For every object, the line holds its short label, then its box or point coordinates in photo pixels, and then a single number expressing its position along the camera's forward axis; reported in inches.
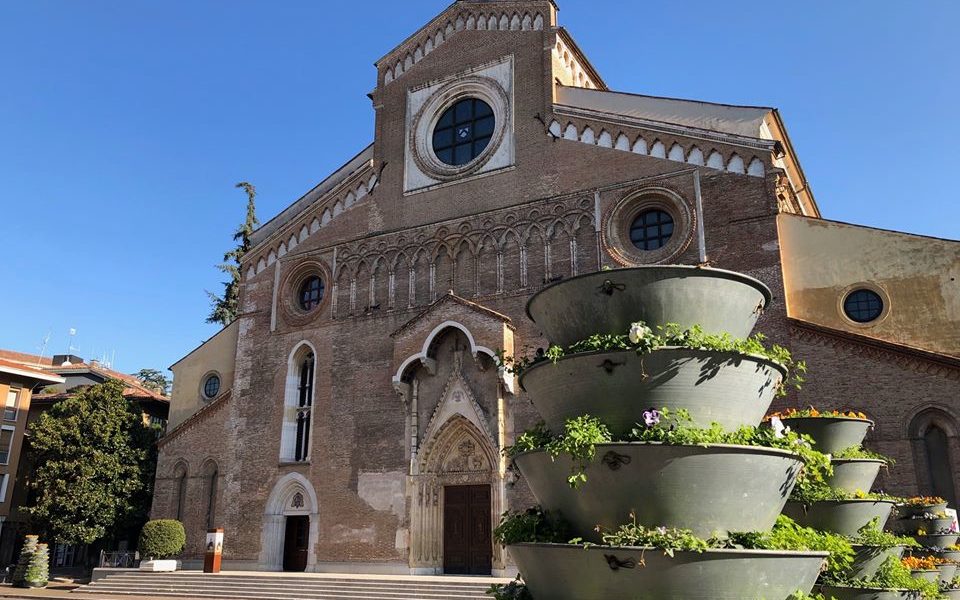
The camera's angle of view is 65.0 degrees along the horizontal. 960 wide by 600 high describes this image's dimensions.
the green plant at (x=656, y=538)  171.0
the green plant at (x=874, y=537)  287.7
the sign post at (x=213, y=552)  821.2
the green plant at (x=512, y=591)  212.1
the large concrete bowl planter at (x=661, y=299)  201.9
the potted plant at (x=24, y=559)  887.1
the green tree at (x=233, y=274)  1617.9
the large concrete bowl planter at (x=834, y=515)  293.3
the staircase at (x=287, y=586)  661.9
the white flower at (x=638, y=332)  191.2
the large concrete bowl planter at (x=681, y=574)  170.2
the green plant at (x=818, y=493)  286.7
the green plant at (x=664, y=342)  192.4
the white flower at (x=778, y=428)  200.5
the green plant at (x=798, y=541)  181.2
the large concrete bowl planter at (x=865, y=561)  282.5
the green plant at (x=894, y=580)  279.4
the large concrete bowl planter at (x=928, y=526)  453.1
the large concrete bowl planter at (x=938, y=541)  449.4
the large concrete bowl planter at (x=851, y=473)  307.6
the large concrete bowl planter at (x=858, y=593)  275.4
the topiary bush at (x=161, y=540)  868.0
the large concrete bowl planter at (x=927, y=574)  341.7
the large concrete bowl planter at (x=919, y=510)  459.8
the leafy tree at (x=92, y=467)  976.9
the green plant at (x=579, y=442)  185.5
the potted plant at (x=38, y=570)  884.6
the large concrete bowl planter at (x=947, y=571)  404.5
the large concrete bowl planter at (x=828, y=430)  322.3
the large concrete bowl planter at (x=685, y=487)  181.6
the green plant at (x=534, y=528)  199.1
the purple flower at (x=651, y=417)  186.5
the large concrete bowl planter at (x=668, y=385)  193.8
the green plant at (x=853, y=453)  313.7
